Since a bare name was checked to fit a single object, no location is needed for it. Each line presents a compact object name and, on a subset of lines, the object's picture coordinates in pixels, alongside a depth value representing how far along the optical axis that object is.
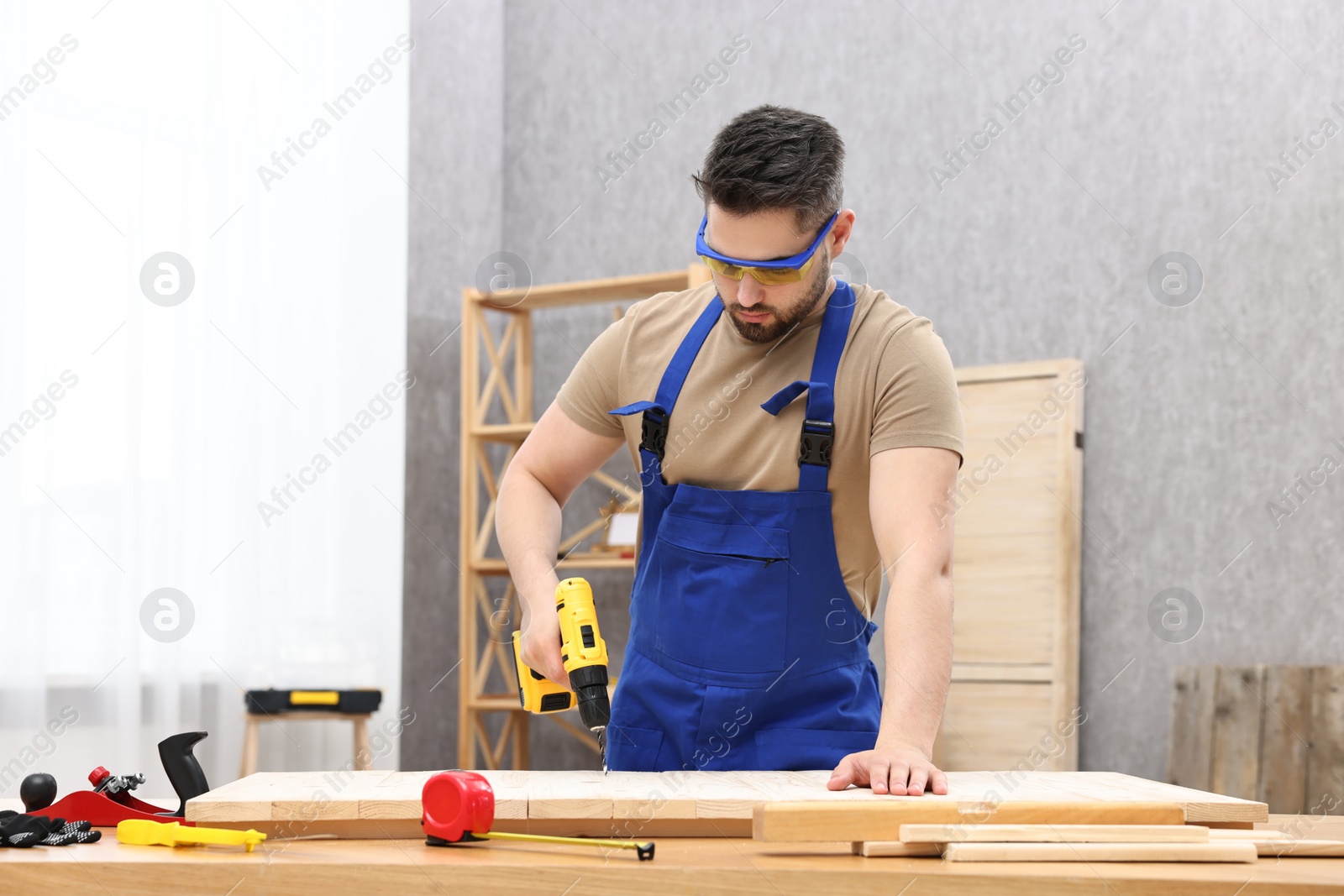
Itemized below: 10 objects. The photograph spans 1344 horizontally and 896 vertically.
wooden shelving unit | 8.61
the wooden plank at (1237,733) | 6.77
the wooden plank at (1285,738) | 6.70
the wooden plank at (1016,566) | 7.38
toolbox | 7.19
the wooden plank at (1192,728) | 6.86
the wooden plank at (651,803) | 4.88
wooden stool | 7.23
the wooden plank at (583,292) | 8.33
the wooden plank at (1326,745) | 6.64
